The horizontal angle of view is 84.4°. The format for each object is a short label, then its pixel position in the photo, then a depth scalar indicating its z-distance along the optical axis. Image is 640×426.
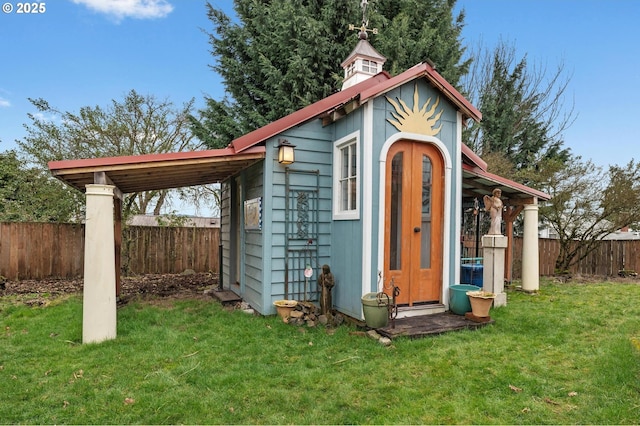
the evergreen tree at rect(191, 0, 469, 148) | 10.21
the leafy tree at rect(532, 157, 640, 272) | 9.72
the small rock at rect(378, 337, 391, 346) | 4.02
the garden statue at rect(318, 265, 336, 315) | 4.95
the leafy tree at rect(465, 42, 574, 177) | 15.00
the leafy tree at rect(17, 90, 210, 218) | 9.68
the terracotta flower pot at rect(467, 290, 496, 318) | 4.66
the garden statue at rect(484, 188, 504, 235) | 6.11
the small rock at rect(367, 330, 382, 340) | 4.20
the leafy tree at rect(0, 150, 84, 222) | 9.26
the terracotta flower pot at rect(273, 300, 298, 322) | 4.89
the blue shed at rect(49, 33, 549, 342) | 4.64
